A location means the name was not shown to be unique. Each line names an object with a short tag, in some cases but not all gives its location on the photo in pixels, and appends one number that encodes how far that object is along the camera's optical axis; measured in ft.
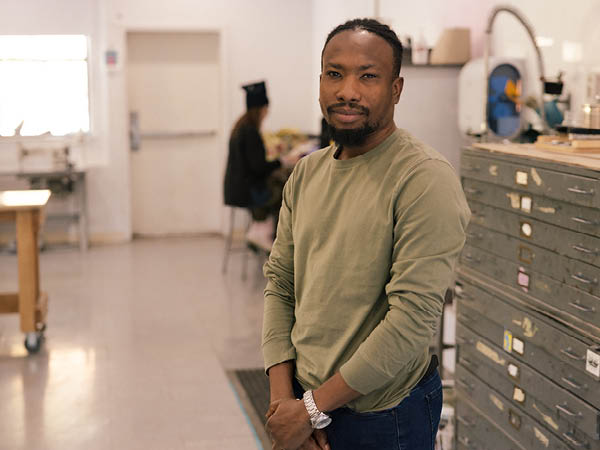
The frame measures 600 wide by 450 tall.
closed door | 30.50
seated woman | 23.34
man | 5.57
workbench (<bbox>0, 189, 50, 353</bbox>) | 17.84
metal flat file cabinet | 8.73
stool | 24.64
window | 29.19
